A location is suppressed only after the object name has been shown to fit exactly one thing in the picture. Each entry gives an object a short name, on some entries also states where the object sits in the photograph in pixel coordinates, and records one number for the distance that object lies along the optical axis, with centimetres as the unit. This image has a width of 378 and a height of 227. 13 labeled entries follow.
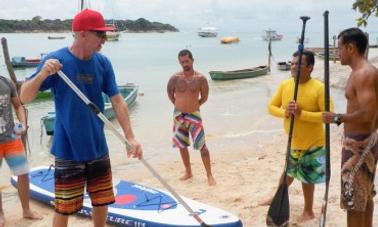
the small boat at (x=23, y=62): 3369
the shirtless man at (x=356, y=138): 371
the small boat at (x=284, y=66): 3675
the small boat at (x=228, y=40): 12338
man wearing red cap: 333
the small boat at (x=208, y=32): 16545
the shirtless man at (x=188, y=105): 686
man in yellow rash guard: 478
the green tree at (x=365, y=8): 543
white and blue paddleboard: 486
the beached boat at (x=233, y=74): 2980
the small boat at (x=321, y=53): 3405
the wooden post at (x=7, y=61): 920
